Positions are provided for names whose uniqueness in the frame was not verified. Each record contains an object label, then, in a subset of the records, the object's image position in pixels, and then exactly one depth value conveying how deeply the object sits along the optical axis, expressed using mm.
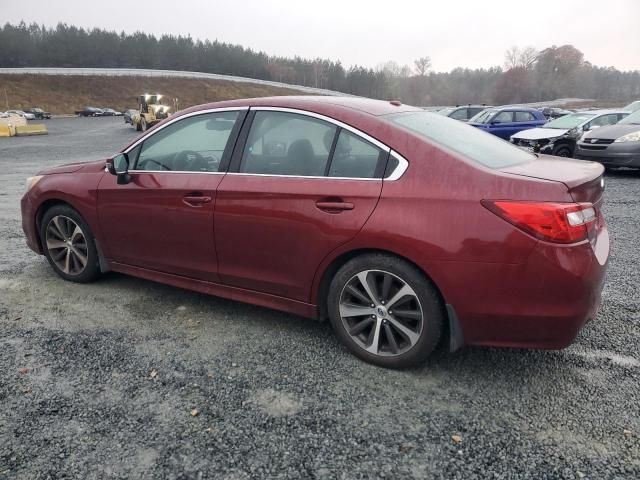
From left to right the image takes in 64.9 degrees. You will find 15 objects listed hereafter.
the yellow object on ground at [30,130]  28423
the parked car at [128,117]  39516
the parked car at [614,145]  10312
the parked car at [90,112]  61581
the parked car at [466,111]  20000
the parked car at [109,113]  63500
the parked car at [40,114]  55000
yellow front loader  31609
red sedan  2576
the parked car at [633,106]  15825
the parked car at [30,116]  52031
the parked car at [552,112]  31944
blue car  17003
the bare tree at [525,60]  111625
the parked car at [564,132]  12773
